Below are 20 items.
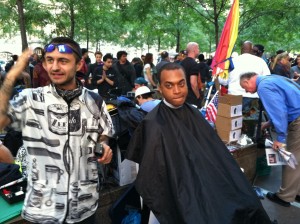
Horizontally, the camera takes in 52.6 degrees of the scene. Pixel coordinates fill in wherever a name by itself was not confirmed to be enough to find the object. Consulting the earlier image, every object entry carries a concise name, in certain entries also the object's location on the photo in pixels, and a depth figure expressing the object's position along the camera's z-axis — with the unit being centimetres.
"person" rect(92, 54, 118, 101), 685
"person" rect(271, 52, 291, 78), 792
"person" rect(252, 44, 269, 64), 757
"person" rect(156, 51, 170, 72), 1009
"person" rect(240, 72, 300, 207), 374
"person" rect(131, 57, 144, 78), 1101
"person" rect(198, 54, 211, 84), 726
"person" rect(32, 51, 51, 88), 580
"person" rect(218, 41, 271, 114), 573
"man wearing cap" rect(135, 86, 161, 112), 434
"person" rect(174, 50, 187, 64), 1004
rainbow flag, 492
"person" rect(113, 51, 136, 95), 739
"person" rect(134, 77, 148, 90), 570
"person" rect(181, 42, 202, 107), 619
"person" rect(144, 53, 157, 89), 952
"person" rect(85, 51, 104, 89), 711
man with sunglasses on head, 184
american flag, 488
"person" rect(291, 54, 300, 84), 856
